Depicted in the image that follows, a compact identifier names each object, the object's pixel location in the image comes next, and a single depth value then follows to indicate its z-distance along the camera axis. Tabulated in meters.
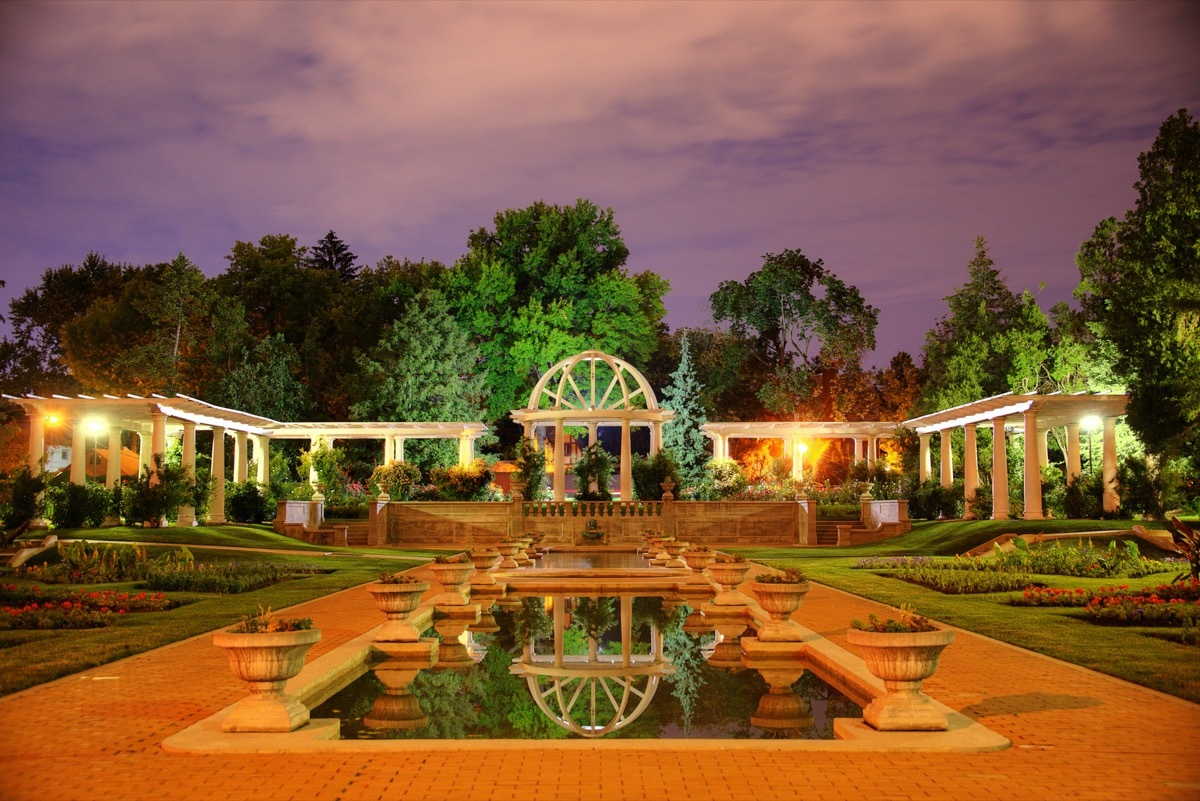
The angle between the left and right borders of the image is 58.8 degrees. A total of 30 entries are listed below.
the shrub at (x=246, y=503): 39.59
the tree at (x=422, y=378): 49.50
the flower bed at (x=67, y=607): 15.04
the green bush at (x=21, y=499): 27.62
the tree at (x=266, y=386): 48.47
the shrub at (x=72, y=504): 30.94
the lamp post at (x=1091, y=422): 36.32
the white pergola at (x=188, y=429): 33.75
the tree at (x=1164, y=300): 29.80
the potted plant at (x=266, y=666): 8.40
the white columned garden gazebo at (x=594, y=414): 40.62
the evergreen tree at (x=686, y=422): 52.69
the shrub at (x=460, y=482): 39.78
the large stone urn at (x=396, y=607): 13.21
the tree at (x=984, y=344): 46.72
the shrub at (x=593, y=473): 38.03
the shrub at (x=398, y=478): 40.66
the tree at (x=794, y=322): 56.66
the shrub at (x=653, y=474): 40.09
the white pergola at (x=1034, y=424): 32.94
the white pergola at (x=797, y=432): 45.56
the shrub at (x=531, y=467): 38.78
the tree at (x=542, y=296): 52.56
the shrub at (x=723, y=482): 40.81
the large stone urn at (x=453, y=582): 17.45
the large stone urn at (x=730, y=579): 17.41
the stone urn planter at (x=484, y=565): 20.74
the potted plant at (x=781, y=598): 12.98
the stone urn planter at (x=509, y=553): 24.83
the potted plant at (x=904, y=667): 8.42
